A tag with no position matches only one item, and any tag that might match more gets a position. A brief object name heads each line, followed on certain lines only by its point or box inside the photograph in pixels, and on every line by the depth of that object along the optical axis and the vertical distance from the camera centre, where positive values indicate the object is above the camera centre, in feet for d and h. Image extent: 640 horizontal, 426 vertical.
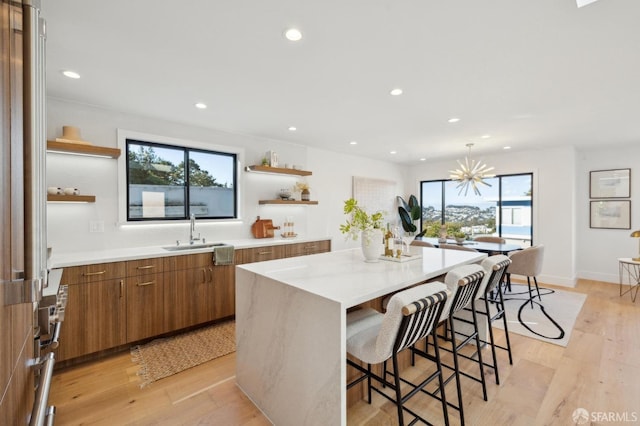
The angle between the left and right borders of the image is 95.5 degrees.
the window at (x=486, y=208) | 18.66 +0.15
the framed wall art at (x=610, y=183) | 16.76 +1.58
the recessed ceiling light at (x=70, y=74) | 7.68 +3.69
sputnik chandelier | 16.11 +1.96
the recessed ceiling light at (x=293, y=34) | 5.98 +3.71
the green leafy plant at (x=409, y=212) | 22.86 -0.12
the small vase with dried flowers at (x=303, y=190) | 15.96 +1.15
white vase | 7.68 -0.90
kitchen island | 4.79 -2.20
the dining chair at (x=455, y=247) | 13.39 -1.72
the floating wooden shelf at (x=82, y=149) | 8.84 +1.98
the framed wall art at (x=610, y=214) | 16.80 -0.24
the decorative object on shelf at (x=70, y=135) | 9.16 +2.42
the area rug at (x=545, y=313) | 10.50 -4.41
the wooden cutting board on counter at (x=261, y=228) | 13.92 -0.84
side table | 15.20 -3.79
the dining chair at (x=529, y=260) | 13.21 -2.29
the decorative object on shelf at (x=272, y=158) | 14.28 +2.62
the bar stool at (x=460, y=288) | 5.90 -1.63
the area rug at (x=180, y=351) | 8.21 -4.45
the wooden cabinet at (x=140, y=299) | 8.29 -2.87
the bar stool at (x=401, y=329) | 4.58 -2.04
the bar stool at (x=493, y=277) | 7.36 -1.78
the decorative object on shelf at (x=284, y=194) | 15.10 +0.88
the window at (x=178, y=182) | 11.18 +1.22
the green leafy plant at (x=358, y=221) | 7.52 -0.27
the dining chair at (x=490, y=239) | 16.38 -1.69
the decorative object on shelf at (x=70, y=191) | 9.32 +0.66
